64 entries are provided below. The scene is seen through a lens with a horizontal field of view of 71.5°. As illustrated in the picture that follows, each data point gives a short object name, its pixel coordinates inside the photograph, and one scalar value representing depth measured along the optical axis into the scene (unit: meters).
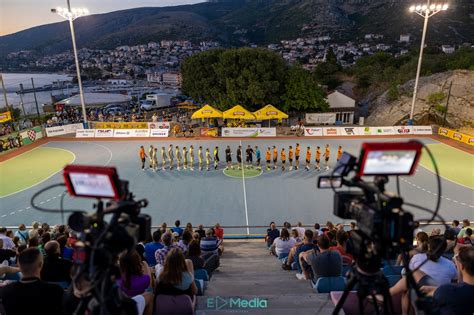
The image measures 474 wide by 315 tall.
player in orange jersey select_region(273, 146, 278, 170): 20.86
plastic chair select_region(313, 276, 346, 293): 5.86
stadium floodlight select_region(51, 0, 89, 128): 26.50
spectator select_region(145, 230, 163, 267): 7.88
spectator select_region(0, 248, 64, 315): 3.53
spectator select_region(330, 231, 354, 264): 7.41
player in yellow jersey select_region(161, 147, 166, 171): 21.07
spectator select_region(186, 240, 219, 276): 6.83
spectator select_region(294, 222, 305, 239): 10.59
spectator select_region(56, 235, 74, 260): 7.38
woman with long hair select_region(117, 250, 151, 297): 4.77
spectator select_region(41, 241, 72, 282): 5.45
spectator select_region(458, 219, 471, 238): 9.29
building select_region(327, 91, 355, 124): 37.53
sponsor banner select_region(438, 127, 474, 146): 26.25
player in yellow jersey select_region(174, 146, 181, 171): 21.10
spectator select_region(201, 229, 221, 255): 9.14
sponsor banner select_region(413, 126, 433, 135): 29.91
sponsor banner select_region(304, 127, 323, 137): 29.94
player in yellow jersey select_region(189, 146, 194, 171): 20.65
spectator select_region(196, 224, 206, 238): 10.26
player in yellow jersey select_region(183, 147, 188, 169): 21.09
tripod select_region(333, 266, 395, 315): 3.03
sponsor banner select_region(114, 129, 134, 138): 30.00
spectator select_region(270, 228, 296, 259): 9.52
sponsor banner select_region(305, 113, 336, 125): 35.72
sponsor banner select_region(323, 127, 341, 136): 30.06
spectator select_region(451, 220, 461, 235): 9.98
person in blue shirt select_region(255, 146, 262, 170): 20.79
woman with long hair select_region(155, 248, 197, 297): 4.57
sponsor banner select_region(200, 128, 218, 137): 29.94
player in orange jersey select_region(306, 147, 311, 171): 20.62
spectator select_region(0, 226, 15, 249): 8.54
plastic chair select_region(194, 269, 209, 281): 6.93
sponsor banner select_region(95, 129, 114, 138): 30.14
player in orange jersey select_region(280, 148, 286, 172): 20.78
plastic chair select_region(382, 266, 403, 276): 6.67
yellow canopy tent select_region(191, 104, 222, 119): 29.78
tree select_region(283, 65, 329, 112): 34.38
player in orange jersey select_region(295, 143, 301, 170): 20.24
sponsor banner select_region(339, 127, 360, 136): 29.80
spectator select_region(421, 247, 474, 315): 3.54
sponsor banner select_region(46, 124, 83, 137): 30.55
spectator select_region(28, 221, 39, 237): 9.21
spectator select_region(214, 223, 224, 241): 11.13
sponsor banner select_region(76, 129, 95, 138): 30.27
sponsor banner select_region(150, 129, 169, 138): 29.98
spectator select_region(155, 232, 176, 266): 6.65
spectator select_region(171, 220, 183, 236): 10.81
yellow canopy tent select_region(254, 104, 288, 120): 29.81
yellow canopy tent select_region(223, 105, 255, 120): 29.34
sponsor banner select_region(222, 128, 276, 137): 29.62
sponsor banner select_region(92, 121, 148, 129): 30.84
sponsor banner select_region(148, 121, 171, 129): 30.48
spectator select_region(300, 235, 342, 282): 5.97
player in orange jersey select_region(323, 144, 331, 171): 20.33
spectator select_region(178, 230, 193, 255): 8.29
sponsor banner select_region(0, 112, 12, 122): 29.33
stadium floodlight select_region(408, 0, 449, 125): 25.84
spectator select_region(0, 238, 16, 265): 7.05
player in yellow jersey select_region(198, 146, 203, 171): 20.73
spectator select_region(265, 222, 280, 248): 11.15
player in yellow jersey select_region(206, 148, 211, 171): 20.33
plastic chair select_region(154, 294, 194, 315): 4.43
